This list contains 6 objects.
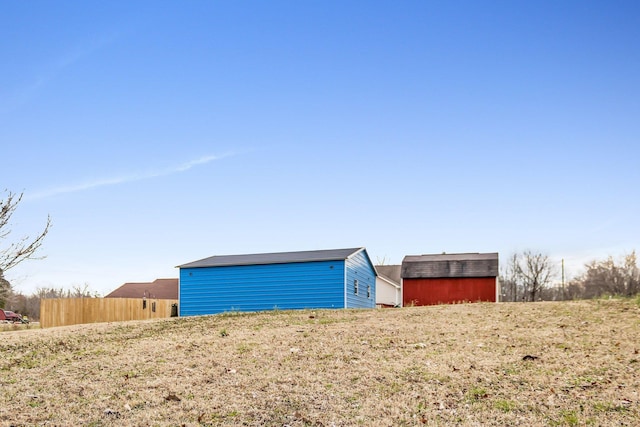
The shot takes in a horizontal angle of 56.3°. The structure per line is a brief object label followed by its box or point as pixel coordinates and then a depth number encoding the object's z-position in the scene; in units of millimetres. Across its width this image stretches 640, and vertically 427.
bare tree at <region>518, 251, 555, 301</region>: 61406
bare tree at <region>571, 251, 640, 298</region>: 59656
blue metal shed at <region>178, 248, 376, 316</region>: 27031
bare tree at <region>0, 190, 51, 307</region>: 16312
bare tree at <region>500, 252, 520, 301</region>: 64000
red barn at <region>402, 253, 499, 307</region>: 32803
